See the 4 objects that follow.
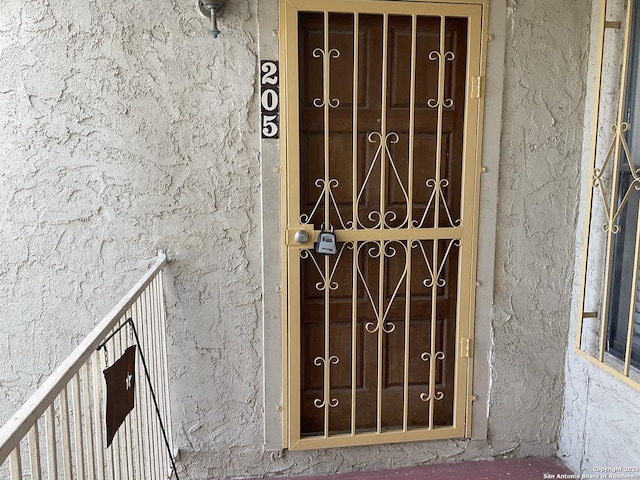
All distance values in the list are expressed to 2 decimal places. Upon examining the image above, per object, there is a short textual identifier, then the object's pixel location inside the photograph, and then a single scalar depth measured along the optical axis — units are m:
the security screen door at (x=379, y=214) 2.22
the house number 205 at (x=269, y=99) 2.17
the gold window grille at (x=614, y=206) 2.07
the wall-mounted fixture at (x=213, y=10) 2.05
